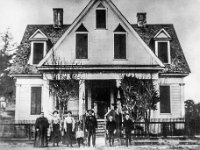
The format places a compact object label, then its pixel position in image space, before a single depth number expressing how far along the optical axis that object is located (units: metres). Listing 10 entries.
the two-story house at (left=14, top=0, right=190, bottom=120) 22.14
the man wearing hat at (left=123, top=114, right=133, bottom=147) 16.81
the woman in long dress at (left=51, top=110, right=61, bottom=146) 16.94
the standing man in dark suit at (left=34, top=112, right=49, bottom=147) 16.61
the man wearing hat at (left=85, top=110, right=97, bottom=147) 16.83
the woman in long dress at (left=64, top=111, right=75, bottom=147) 17.11
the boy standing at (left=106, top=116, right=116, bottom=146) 16.81
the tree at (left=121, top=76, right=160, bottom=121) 19.45
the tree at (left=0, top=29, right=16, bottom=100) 23.18
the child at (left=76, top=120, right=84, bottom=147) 16.55
